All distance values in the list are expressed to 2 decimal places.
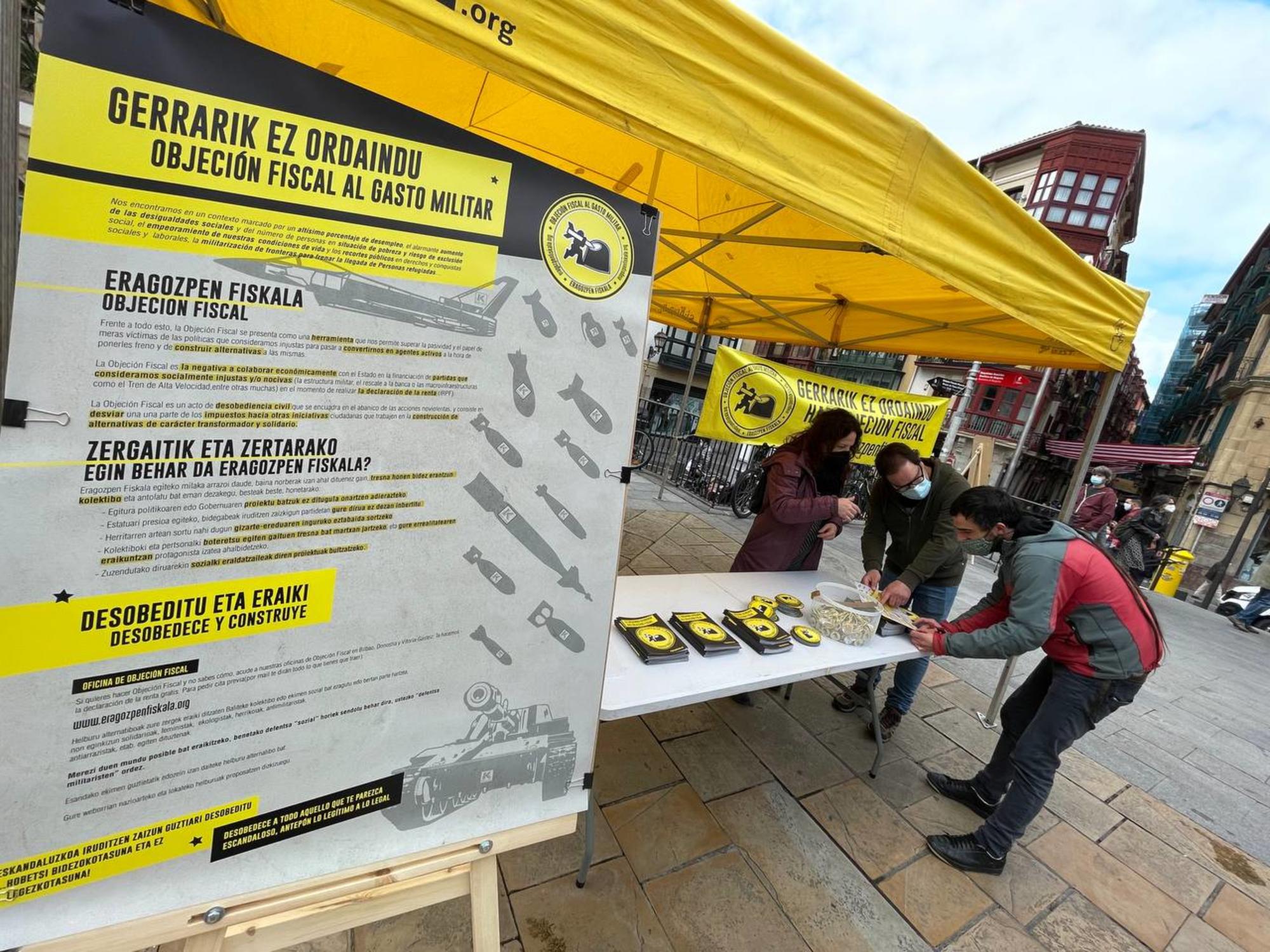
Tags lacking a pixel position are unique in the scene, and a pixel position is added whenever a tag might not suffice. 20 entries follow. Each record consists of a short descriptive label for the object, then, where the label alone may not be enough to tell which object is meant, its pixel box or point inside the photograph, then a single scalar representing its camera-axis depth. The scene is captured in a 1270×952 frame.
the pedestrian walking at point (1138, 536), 8.55
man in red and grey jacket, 2.04
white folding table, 1.72
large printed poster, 0.81
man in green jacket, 2.82
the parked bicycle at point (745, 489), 7.73
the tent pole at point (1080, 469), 2.98
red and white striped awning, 16.16
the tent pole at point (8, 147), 0.85
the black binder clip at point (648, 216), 1.32
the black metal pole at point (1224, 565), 10.44
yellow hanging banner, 4.41
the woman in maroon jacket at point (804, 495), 2.72
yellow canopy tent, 1.04
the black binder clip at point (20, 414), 0.78
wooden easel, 0.94
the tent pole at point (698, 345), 5.40
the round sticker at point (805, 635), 2.26
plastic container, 2.32
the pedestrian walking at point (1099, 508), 7.95
